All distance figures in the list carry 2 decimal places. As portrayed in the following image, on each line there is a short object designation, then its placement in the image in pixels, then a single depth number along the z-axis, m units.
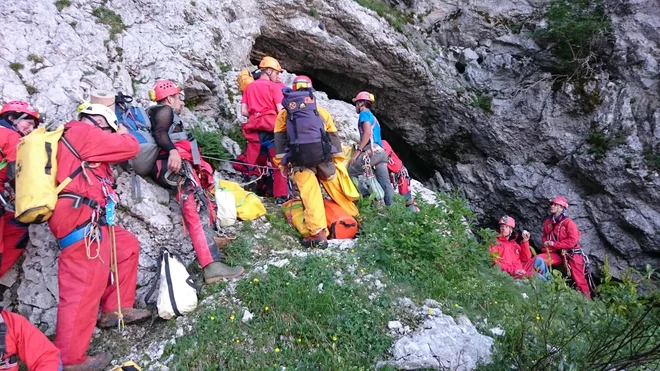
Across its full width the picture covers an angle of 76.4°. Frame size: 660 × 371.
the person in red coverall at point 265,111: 6.84
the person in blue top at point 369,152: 6.84
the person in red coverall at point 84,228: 3.52
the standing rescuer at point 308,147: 5.30
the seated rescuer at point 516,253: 8.43
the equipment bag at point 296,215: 5.72
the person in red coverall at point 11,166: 3.85
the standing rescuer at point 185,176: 4.64
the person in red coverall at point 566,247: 9.31
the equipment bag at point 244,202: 5.88
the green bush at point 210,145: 6.95
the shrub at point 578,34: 12.50
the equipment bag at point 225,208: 5.58
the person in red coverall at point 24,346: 2.85
